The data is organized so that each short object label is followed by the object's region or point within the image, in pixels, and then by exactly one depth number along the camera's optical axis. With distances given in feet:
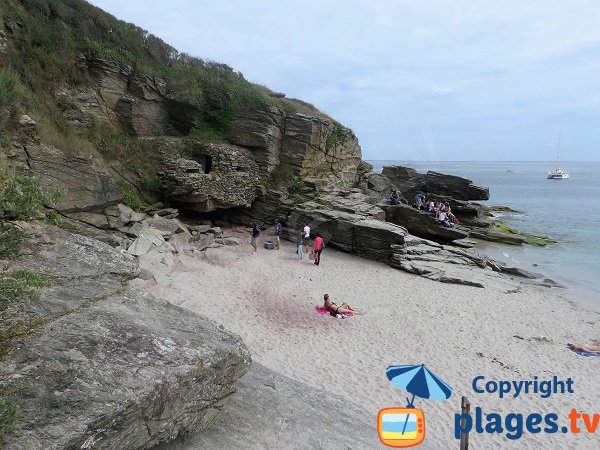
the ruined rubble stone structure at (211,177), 67.62
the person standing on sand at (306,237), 66.23
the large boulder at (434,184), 127.75
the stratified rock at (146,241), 49.73
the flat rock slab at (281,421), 17.78
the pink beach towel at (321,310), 42.94
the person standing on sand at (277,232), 68.67
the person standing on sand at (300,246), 62.28
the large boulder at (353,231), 66.69
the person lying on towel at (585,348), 39.34
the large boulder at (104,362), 11.86
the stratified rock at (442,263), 60.49
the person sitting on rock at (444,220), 85.56
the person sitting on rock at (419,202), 94.90
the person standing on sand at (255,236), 65.10
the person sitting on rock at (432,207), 91.93
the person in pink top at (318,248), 61.00
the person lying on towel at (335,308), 42.60
